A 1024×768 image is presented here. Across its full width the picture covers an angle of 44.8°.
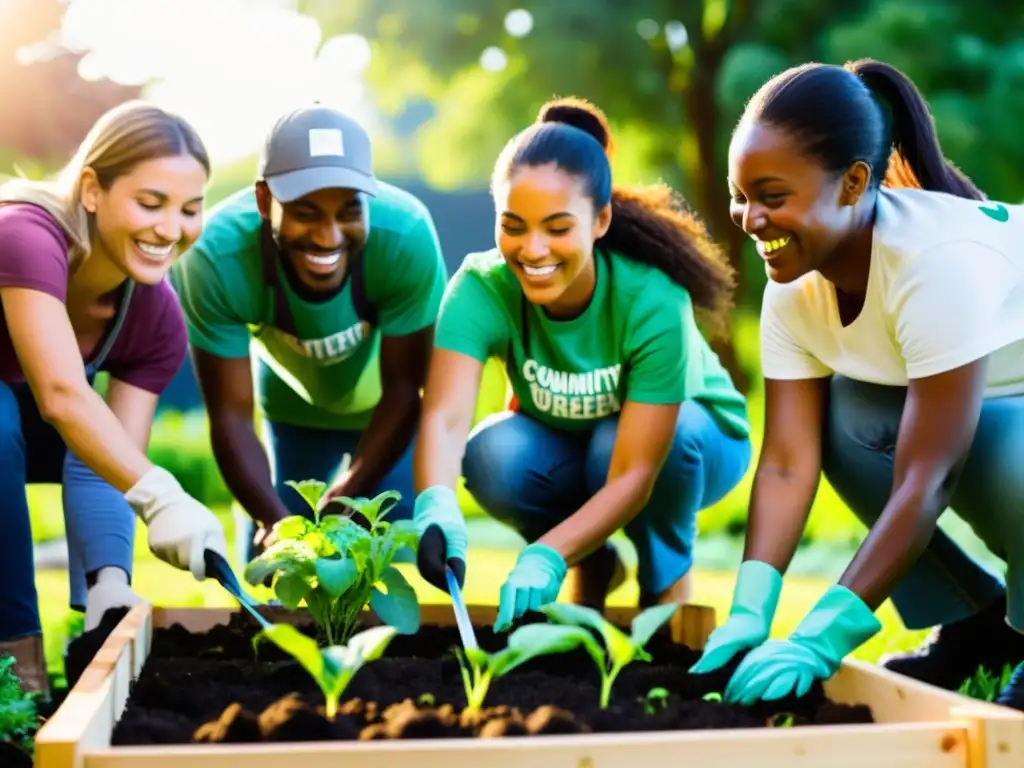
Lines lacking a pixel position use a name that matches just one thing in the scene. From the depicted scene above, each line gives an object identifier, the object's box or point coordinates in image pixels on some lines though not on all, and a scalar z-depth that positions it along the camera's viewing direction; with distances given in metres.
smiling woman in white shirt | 2.05
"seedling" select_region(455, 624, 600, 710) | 1.66
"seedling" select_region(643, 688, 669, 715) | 1.82
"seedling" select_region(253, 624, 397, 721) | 1.56
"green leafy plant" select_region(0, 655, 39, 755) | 1.97
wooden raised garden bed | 1.42
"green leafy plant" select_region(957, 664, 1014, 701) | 2.54
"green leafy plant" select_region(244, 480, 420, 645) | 2.07
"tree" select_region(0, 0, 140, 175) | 8.21
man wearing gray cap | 2.72
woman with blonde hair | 2.41
